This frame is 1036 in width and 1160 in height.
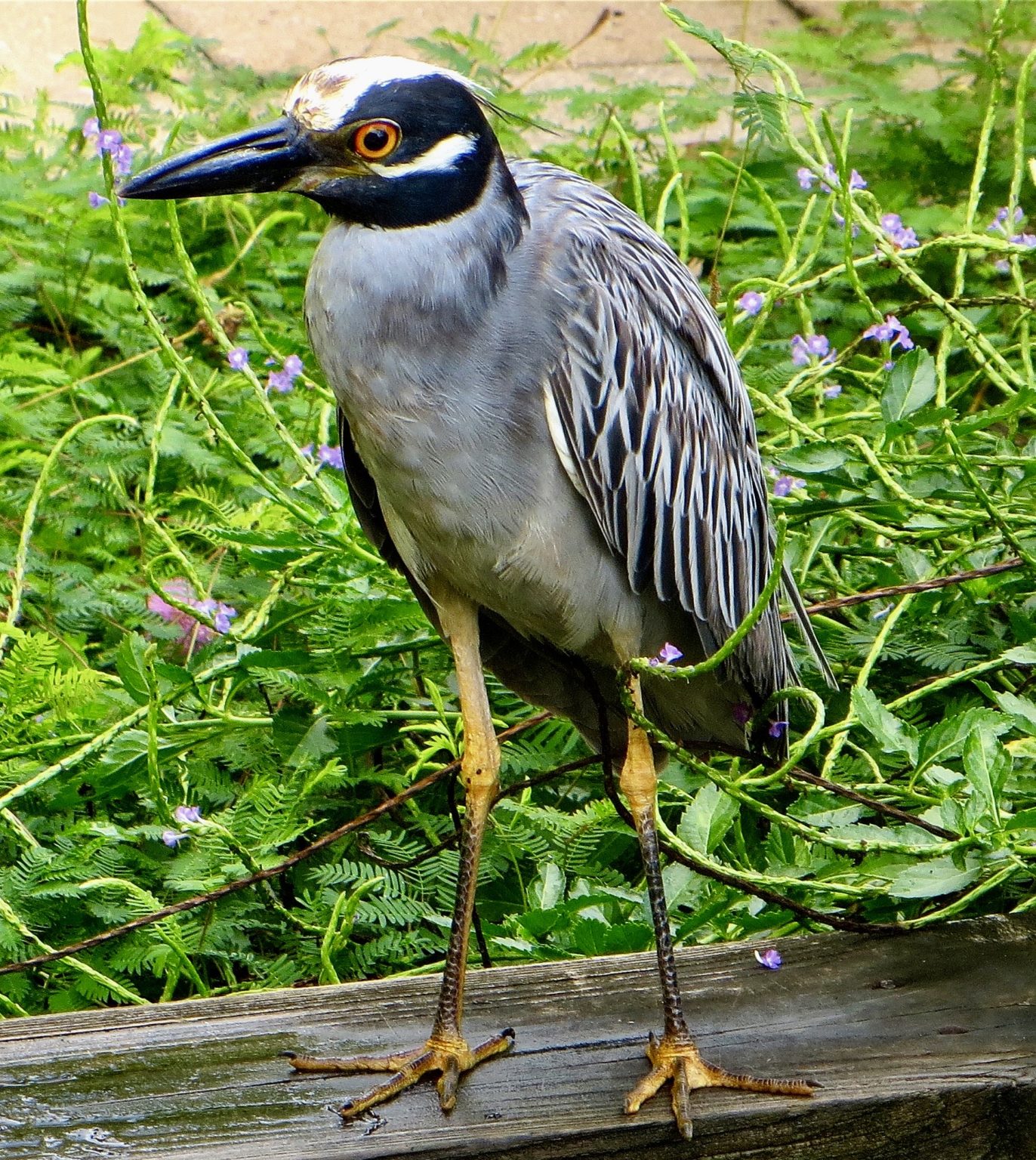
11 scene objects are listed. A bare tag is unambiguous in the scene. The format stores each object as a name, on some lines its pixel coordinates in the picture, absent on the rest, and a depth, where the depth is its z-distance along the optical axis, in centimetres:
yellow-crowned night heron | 416
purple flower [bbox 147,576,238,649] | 703
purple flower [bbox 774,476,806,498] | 629
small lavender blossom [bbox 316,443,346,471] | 625
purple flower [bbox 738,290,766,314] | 664
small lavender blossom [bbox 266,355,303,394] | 625
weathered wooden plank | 382
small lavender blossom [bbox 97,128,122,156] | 546
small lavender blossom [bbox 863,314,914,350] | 628
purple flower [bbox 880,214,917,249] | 642
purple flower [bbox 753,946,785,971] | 448
